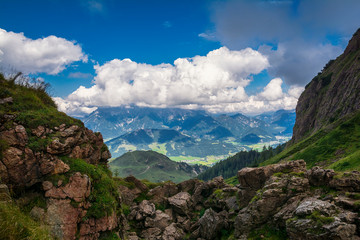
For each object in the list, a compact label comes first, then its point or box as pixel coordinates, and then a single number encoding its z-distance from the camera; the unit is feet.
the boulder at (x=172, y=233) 115.41
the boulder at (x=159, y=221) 126.45
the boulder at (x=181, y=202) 150.20
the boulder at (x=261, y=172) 105.60
